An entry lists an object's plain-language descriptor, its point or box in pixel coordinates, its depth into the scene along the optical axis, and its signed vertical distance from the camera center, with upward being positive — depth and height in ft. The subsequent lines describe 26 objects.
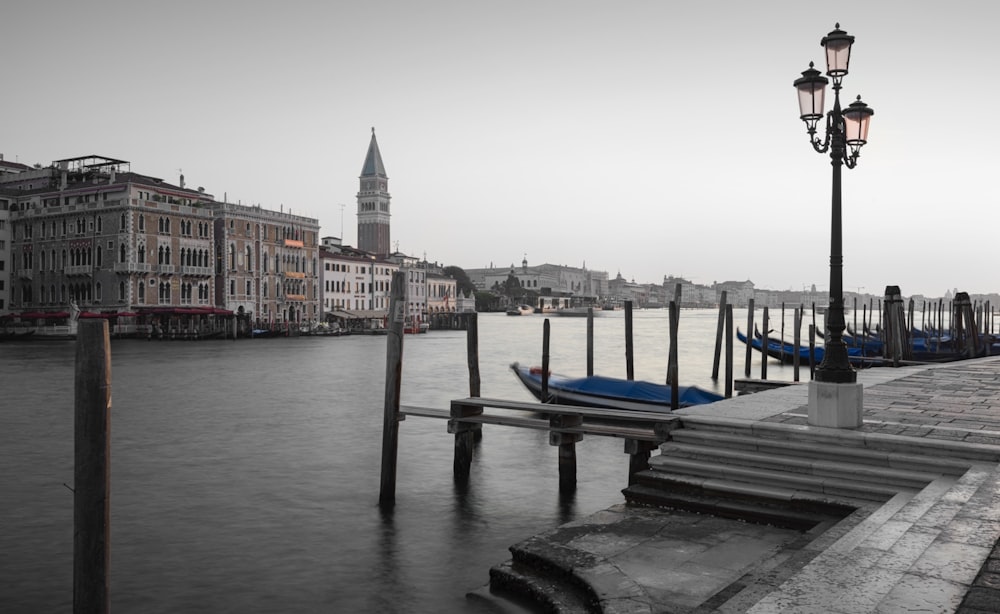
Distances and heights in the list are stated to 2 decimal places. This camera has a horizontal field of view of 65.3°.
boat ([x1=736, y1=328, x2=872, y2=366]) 104.99 -5.28
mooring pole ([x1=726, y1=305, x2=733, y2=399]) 55.50 -3.28
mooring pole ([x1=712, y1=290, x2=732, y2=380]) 66.62 -1.75
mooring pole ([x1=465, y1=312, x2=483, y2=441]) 42.93 -2.67
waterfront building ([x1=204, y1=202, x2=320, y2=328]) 190.60 +11.83
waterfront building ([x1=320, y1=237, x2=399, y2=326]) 231.50 +8.60
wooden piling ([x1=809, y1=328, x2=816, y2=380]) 69.33 -2.65
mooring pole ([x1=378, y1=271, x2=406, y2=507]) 28.91 -2.28
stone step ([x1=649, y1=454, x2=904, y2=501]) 18.76 -4.31
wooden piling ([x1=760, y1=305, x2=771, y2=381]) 70.44 -3.05
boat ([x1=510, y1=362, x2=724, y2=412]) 45.68 -4.98
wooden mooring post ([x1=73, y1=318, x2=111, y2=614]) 13.34 -2.70
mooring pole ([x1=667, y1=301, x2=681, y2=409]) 43.75 -2.89
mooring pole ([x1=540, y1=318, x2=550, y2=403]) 50.43 -3.57
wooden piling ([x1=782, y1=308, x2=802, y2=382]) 72.85 -2.00
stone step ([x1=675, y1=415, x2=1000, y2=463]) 18.56 -3.23
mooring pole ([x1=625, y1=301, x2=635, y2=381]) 60.64 -2.69
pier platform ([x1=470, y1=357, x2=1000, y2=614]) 11.41 -4.05
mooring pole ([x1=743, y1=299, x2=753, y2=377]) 78.38 -1.67
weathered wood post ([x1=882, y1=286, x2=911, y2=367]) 53.57 -0.65
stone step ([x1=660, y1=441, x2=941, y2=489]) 18.53 -3.92
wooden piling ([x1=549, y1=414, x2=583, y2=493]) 28.40 -5.44
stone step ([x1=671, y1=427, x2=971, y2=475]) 18.47 -3.57
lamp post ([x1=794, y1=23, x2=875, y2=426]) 21.71 +4.38
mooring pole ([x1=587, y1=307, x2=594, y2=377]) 62.28 -2.92
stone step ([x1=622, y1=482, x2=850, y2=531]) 19.24 -5.06
